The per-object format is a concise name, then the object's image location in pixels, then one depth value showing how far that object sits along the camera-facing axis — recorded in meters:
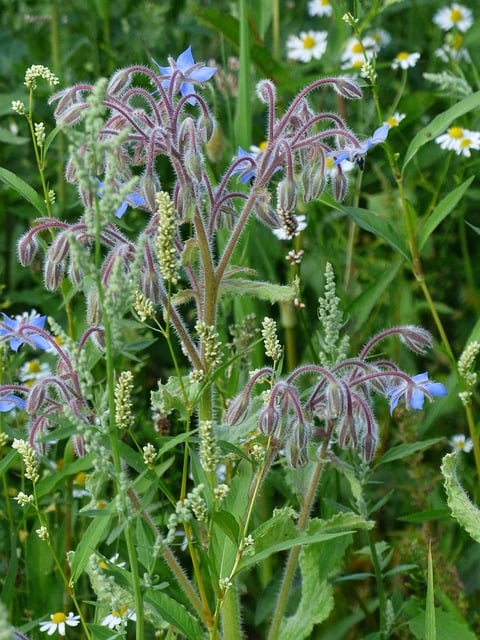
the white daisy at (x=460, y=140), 6.79
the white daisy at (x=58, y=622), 4.60
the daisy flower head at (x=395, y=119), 6.71
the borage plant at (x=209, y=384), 4.03
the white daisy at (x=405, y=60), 7.58
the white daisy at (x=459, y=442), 6.16
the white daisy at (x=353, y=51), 8.42
